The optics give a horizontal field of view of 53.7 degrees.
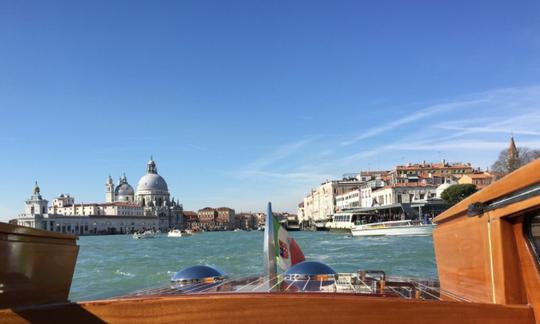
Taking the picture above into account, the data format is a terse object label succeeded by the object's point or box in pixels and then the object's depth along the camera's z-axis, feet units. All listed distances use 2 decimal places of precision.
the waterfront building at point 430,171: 319.47
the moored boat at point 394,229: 177.78
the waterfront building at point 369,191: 320.91
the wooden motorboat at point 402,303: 7.25
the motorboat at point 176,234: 361.10
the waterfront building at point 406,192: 282.56
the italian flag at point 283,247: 30.73
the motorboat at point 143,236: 323.37
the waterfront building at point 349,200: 346.33
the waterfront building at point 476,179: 272.72
